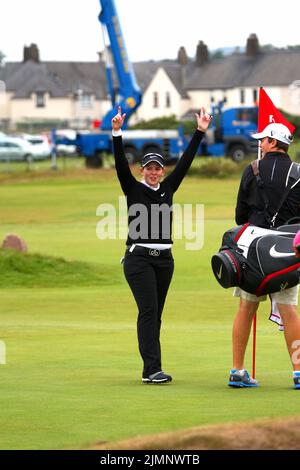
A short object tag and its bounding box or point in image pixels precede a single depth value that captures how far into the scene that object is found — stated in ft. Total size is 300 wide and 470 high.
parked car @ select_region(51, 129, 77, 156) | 286.87
